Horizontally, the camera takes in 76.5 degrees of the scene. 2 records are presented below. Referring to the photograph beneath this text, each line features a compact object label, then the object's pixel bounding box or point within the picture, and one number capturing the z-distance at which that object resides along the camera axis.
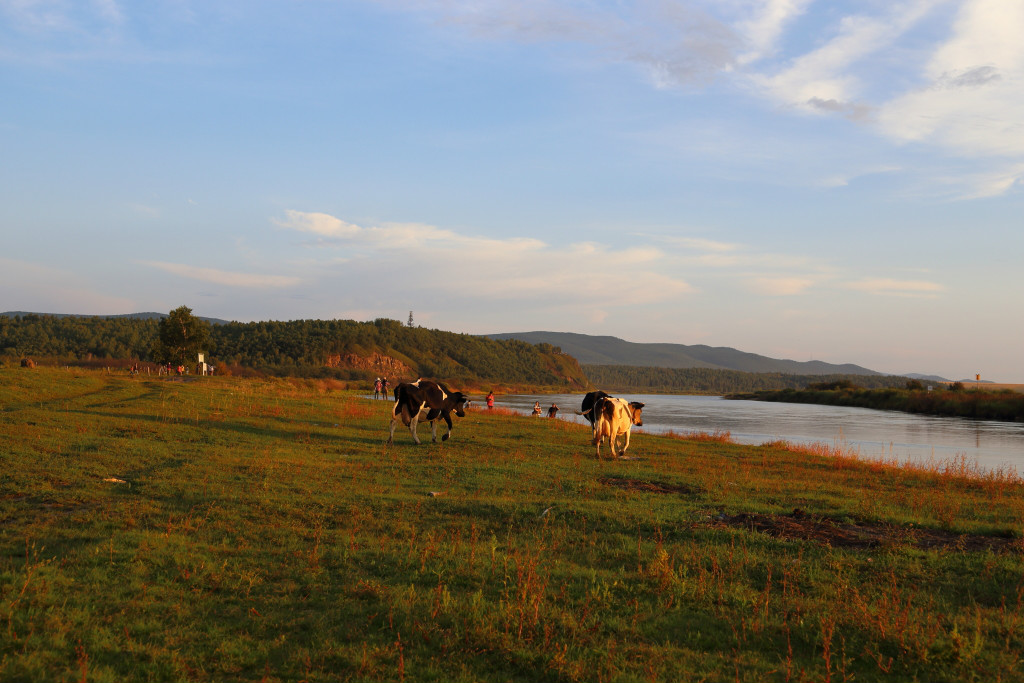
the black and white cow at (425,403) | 22.98
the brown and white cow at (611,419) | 21.80
